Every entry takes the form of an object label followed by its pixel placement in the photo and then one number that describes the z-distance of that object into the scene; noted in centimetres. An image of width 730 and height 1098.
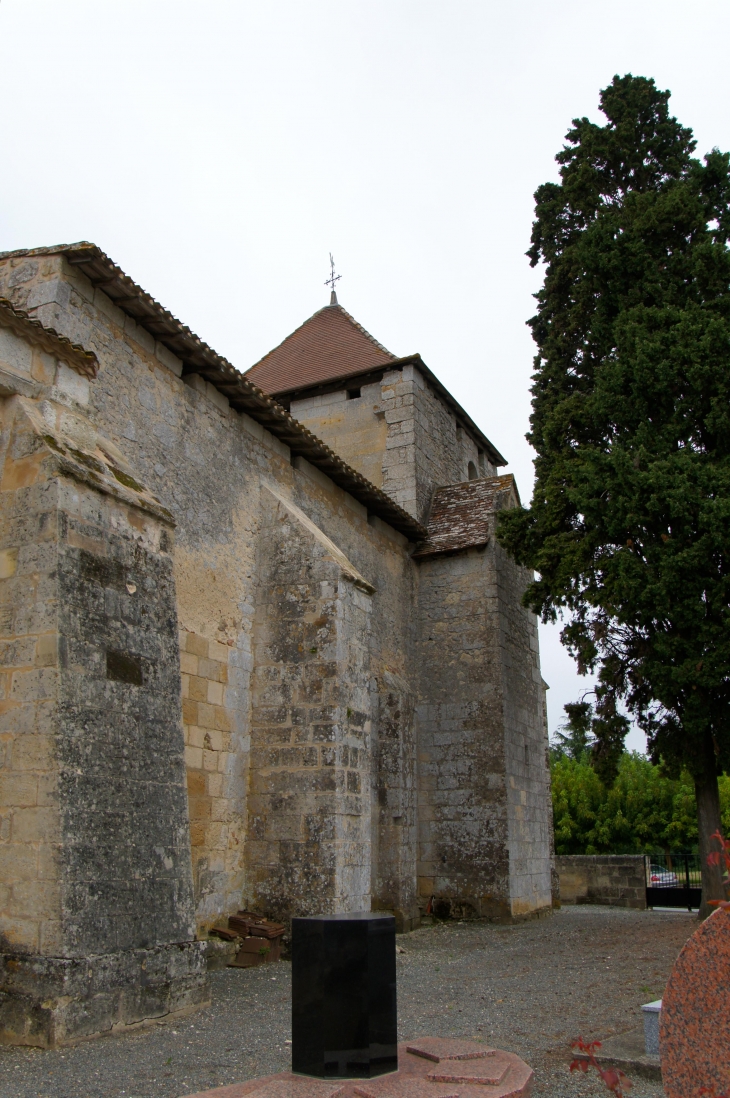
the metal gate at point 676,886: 1598
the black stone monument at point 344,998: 377
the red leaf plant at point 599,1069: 243
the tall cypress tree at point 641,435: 988
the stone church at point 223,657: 496
